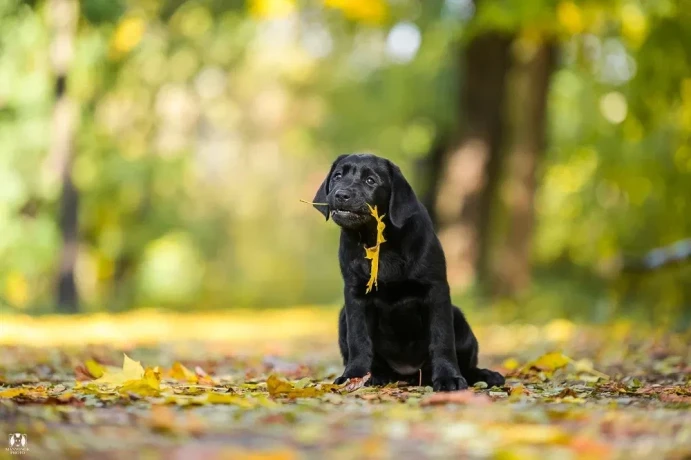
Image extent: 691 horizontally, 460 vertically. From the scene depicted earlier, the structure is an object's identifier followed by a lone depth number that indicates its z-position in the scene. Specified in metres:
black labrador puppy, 6.52
